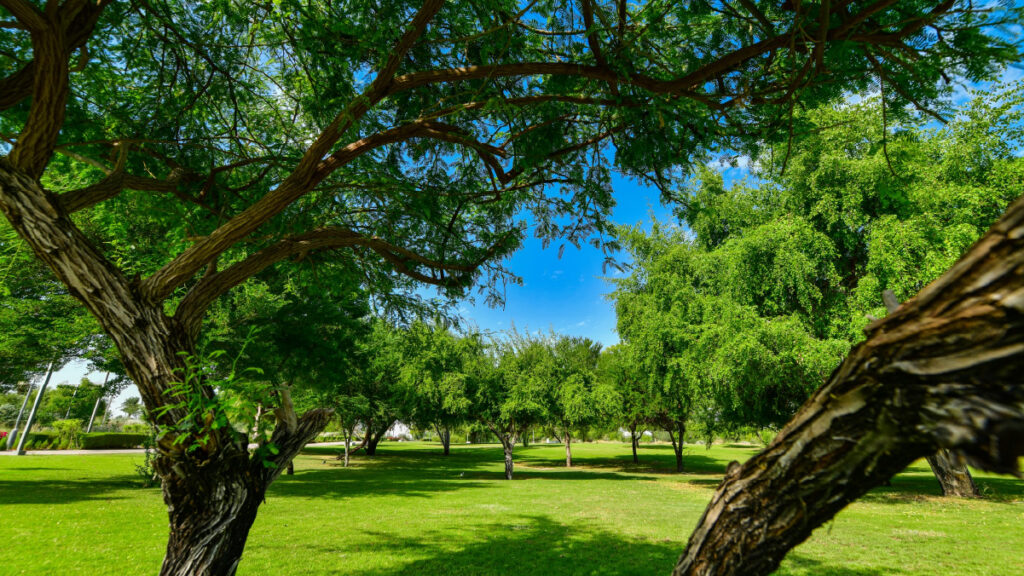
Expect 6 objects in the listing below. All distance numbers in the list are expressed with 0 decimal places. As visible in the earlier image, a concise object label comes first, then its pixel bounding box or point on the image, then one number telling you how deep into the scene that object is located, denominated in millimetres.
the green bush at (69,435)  36969
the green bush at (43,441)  35188
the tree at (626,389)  22828
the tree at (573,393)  22650
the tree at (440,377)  23359
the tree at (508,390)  22953
